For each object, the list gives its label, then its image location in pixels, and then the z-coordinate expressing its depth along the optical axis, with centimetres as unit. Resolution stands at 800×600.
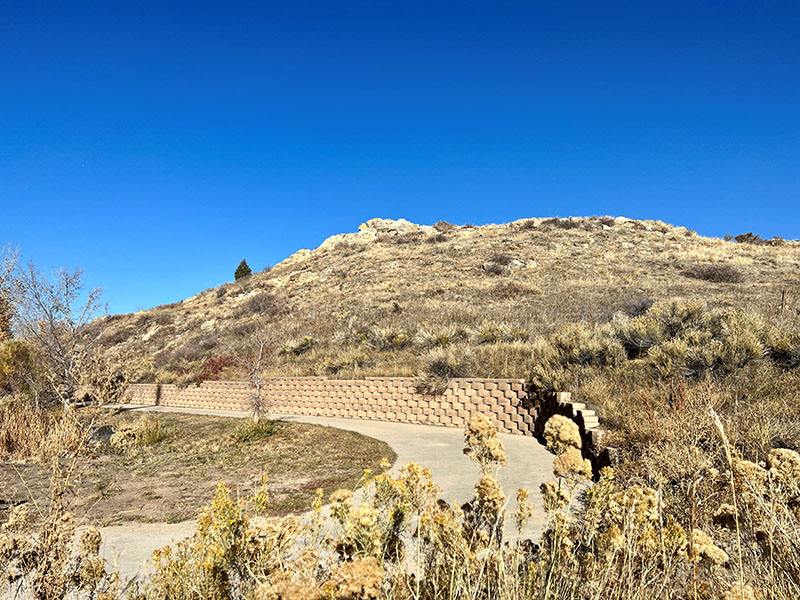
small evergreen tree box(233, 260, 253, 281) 5156
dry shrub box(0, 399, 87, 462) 847
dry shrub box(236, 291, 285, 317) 2825
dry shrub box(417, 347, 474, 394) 1123
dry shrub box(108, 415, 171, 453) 921
